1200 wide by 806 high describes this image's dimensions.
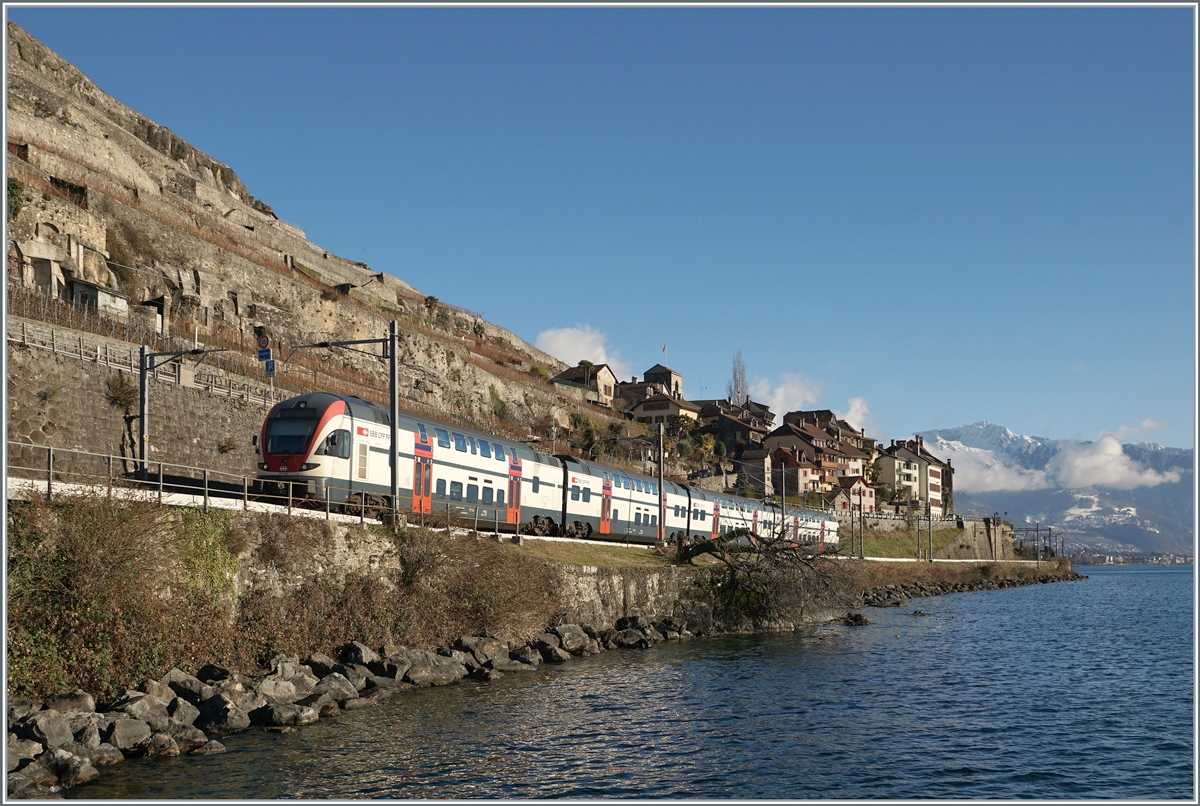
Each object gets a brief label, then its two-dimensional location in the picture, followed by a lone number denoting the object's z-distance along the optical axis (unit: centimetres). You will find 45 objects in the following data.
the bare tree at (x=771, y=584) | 4134
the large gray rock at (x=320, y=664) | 2333
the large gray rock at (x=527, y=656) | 2894
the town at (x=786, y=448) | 12600
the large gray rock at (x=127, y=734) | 1677
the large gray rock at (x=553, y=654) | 3045
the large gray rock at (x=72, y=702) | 1736
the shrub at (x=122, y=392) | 3594
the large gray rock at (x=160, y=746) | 1712
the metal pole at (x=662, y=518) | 5334
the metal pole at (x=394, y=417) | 2980
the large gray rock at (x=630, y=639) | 3481
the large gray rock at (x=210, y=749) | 1739
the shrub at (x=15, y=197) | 4757
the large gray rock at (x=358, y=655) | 2442
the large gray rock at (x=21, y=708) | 1656
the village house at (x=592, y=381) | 12663
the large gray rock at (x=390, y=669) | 2434
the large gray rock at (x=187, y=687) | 1950
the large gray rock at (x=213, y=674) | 2064
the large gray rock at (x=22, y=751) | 1505
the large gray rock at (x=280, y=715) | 1953
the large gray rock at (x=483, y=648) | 2792
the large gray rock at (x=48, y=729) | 1592
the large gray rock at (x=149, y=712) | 1770
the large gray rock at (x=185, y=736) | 1742
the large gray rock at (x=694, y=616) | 3994
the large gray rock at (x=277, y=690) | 2069
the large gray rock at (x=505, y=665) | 2750
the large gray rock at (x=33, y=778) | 1439
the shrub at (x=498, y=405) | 9038
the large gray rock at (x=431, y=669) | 2494
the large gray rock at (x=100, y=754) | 1605
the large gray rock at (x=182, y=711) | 1820
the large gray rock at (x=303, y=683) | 2154
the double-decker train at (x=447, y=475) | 3044
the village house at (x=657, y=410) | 13500
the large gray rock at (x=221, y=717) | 1877
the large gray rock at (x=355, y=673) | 2306
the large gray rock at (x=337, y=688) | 2162
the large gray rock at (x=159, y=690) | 1883
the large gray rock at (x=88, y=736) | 1627
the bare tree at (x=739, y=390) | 17825
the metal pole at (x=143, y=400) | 3262
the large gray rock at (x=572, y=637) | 3188
